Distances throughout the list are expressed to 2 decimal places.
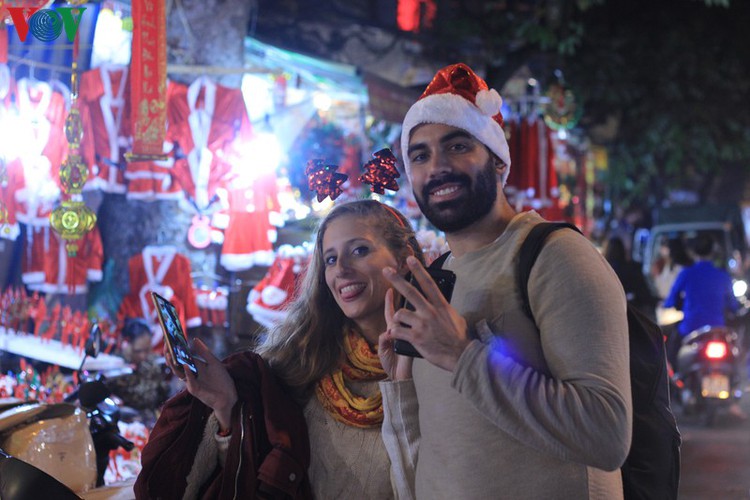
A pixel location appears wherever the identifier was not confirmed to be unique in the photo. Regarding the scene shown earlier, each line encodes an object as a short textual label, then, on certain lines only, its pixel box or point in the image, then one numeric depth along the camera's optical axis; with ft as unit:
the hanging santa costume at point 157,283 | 26.45
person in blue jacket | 34.37
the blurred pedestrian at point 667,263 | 38.24
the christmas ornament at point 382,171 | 13.08
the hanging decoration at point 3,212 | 16.20
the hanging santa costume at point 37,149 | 21.18
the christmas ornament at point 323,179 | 13.64
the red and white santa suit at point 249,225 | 27.84
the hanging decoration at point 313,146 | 32.94
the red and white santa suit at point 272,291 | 23.35
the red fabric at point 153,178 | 25.66
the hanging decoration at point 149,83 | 18.65
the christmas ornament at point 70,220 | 18.06
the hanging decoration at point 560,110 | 41.34
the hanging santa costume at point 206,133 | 25.93
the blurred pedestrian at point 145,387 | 20.03
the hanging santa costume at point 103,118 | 24.20
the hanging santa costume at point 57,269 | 24.52
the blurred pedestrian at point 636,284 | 34.40
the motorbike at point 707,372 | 33.12
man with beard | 6.64
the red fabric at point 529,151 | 37.73
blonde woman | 10.38
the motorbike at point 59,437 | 12.12
